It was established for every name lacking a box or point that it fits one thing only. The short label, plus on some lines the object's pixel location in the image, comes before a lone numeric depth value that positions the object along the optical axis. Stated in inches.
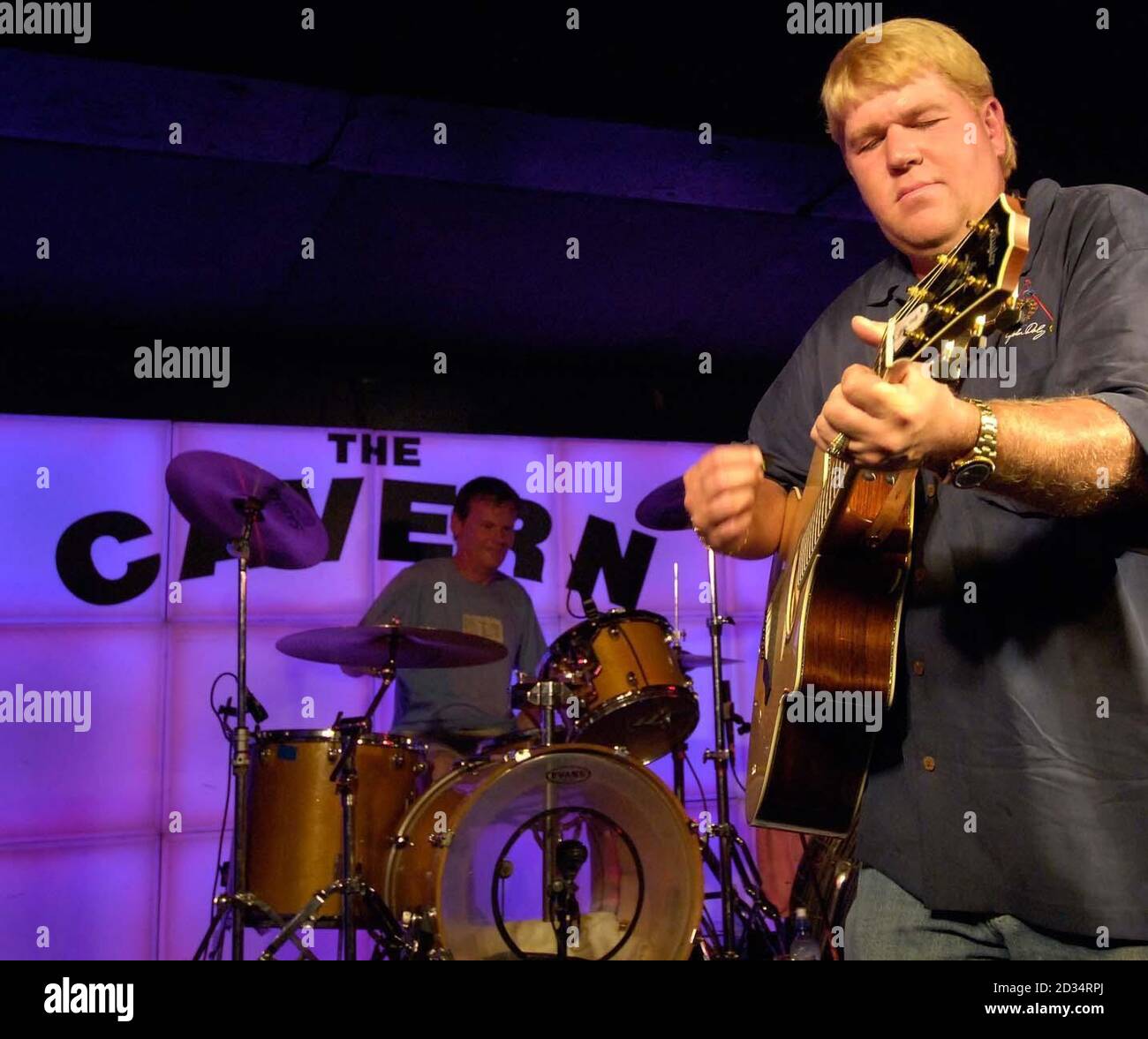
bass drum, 174.1
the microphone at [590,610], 206.2
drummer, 237.8
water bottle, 187.5
